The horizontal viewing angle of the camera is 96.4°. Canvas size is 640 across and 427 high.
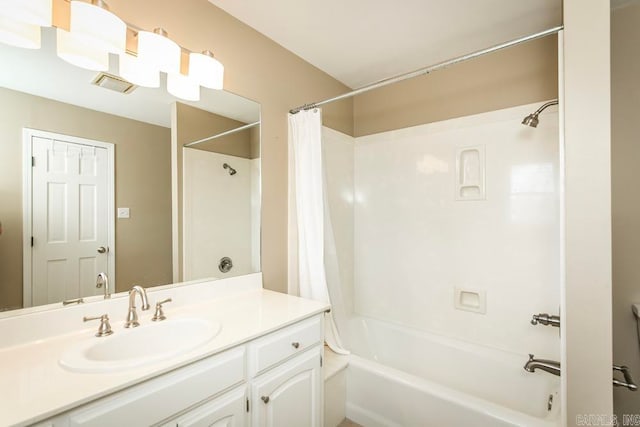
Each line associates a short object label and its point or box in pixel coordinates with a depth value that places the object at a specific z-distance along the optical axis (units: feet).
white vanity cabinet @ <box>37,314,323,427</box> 2.59
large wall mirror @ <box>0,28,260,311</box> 3.50
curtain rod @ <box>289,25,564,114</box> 3.89
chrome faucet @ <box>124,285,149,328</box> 3.81
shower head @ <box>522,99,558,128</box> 5.38
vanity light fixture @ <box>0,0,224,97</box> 3.34
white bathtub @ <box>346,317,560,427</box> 4.59
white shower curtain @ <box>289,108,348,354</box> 6.11
